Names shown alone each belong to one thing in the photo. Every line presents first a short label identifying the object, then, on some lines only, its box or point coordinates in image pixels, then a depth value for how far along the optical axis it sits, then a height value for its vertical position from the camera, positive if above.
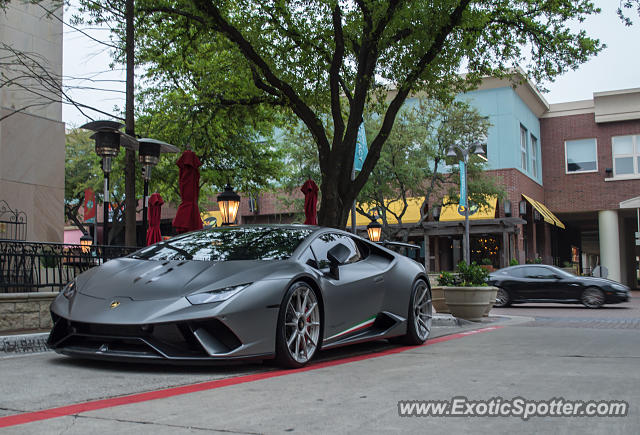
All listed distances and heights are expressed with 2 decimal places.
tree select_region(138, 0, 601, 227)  12.57 +4.26
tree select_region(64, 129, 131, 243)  33.08 +4.22
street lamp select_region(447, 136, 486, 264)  20.98 +3.15
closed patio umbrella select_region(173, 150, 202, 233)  10.60 +0.94
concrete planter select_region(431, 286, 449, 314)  14.91 -1.16
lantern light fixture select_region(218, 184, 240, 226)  16.80 +1.25
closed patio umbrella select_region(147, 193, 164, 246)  12.82 +0.71
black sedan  19.92 -1.27
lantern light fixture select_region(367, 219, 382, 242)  24.11 +0.69
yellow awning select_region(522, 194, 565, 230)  34.59 +1.86
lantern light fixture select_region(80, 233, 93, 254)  9.18 +0.06
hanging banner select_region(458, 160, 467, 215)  25.44 +2.39
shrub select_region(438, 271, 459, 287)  13.63 -0.67
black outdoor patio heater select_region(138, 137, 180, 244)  12.12 +1.83
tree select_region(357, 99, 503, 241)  27.67 +3.94
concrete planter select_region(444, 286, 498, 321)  12.94 -1.06
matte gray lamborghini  4.89 -0.40
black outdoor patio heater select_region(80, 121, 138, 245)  11.27 +2.00
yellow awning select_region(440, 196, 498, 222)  31.83 +1.69
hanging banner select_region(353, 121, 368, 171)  17.08 +2.56
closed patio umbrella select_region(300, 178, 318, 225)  14.30 +1.09
